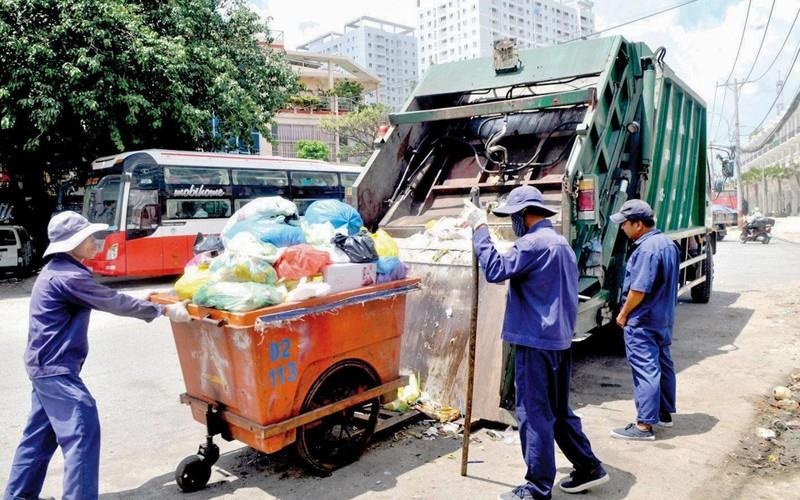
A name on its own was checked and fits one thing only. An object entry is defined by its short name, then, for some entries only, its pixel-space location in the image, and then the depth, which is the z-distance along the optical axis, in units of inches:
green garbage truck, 177.0
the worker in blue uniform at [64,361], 119.3
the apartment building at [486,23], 4741.6
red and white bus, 496.4
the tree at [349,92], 1593.3
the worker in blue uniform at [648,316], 162.1
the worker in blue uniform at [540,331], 123.5
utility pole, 1377.8
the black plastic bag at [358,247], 144.2
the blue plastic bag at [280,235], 140.6
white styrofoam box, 136.2
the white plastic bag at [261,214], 145.3
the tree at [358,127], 1386.6
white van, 564.4
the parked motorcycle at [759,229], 860.6
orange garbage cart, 124.6
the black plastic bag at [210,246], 154.3
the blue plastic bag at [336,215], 159.9
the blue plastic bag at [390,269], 149.9
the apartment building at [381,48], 5004.9
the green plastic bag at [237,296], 121.3
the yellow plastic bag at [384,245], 159.5
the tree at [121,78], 497.7
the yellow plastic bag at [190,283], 133.6
